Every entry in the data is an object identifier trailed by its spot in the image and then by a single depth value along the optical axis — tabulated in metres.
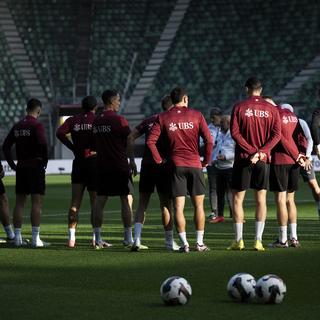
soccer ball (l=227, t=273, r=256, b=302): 19.22
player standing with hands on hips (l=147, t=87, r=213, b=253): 28.48
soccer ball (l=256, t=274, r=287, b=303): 18.86
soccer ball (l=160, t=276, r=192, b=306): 18.92
